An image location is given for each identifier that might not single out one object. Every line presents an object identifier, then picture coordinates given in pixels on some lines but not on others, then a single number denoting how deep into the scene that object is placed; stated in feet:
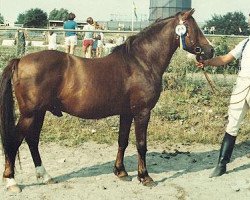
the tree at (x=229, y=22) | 192.08
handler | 18.94
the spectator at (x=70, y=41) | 37.17
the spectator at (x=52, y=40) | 37.35
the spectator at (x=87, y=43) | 37.73
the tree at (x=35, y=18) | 279.57
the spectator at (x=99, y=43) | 36.33
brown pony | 16.71
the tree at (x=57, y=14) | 326.44
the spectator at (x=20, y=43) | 32.60
